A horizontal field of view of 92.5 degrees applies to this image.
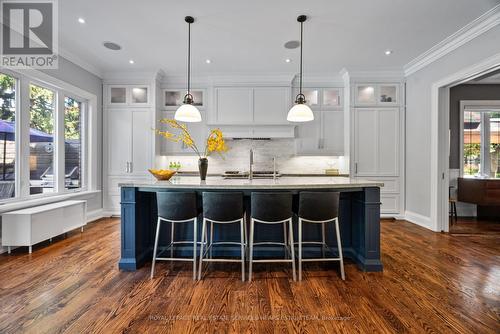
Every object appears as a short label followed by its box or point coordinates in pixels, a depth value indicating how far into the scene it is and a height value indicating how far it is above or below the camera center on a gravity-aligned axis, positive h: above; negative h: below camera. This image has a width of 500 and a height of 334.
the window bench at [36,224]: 3.00 -0.79
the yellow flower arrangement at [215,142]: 2.72 +0.26
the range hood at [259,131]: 5.10 +0.73
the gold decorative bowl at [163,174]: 2.72 -0.10
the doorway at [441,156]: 4.00 +0.16
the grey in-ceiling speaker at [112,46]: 3.84 +1.95
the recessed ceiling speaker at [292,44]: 3.75 +1.93
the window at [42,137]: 3.25 +0.44
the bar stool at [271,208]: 2.31 -0.42
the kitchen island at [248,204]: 2.43 -0.45
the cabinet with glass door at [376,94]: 4.93 +1.48
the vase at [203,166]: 2.87 -0.01
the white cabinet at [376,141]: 4.88 +0.50
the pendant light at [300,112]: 2.89 +0.64
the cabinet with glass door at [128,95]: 5.05 +1.49
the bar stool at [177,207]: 2.39 -0.42
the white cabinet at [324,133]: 5.17 +0.70
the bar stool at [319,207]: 2.34 -0.41
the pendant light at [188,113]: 2.85 +0.63
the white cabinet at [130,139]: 5.03 +0.55
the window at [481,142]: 5.11 +0.51
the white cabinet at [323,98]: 5.17 +1.46
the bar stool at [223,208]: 2.35 -0.42
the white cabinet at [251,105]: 5.12 +1.29
